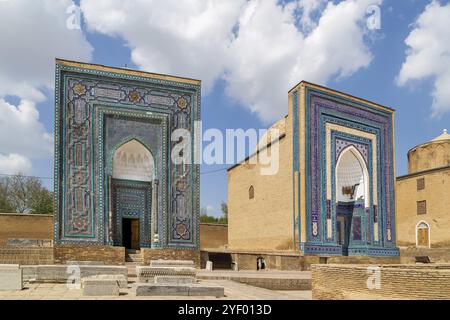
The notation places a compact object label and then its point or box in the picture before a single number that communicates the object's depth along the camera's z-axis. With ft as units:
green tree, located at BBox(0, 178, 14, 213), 97.40
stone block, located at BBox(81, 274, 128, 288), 25.70
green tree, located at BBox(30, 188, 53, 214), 96.63
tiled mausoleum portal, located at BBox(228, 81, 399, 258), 57.36
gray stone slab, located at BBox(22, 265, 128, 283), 31.35
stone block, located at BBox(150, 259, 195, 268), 41.97
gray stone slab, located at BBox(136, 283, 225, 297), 24.89
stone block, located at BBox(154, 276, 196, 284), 27.37
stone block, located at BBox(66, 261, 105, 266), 44.91
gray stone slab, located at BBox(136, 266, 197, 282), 30.68
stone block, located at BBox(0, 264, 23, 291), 25.54
